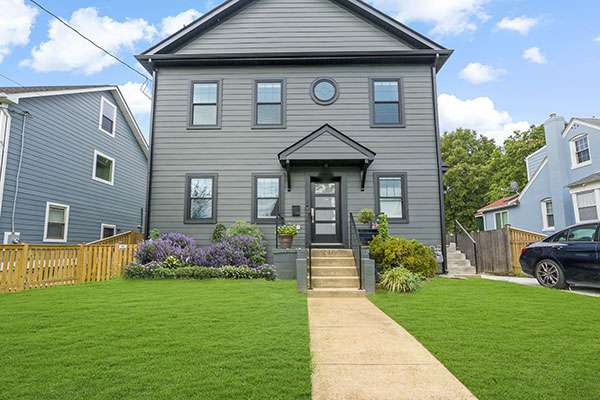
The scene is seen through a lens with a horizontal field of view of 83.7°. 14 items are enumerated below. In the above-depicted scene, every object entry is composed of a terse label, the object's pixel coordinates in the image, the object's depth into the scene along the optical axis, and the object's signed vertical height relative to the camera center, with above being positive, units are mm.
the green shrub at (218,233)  9773 +372
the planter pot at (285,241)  9000 +124
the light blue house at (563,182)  13852 +2880
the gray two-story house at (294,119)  10195 +3988
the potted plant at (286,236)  9000 +257
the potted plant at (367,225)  9203 +580
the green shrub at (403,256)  7805 -243
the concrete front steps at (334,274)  6750 -657
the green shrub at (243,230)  9602 +439
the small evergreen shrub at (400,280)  6848 -728
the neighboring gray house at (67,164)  10719 +3156
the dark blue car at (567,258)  6900 -279
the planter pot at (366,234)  9156 +314
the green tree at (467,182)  29188 +5492
